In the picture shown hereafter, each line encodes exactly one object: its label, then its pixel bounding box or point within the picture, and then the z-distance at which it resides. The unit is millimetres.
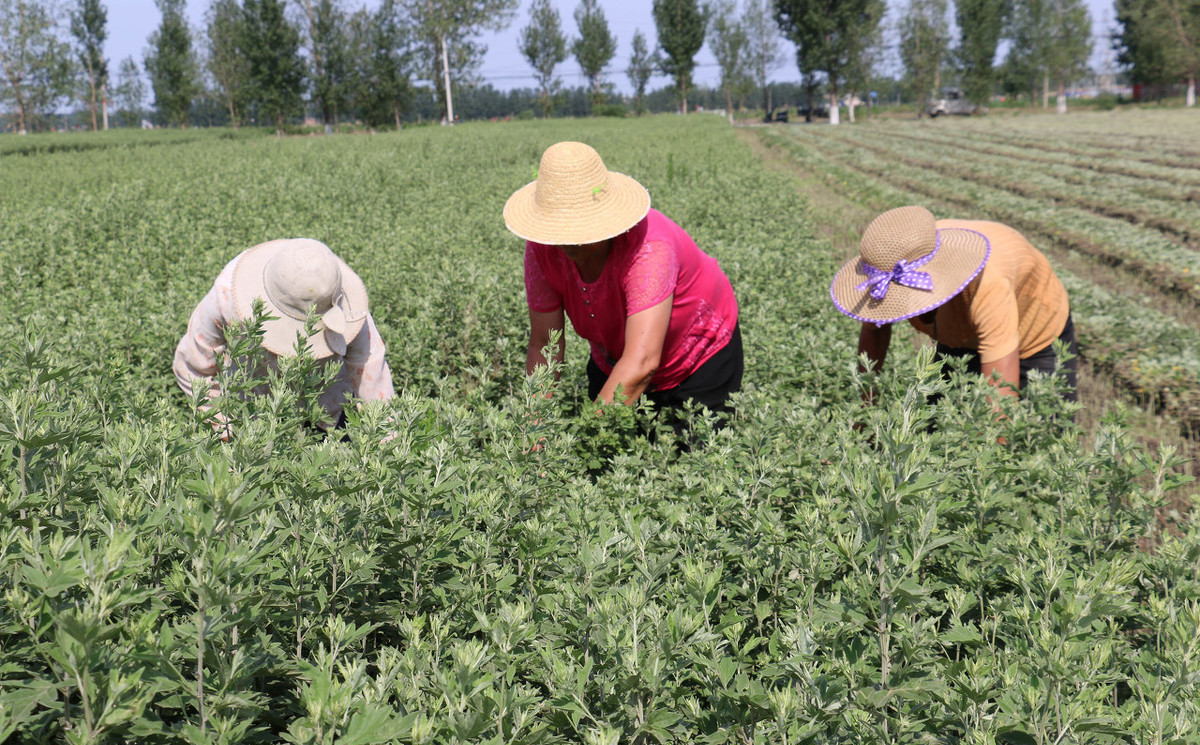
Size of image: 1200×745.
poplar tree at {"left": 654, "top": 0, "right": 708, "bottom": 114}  70750
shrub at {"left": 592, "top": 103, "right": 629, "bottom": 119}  68000
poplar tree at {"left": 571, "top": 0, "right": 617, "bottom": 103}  77125
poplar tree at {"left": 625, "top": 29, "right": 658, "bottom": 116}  85812
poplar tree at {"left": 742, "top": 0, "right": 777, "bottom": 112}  85750
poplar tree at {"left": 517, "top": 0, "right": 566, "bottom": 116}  75062
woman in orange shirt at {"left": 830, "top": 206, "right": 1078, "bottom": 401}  3418
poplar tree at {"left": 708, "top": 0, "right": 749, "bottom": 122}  85062
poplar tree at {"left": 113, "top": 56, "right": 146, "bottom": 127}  82638
